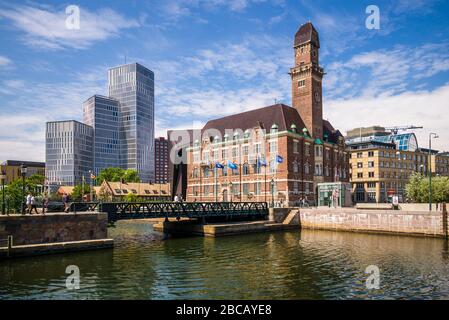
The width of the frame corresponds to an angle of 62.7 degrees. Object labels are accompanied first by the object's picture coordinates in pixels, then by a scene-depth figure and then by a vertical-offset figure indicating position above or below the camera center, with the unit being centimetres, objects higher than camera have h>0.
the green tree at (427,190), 5728 -204
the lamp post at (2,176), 3019 +46
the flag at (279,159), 6391 +339
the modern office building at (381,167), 10050 +287
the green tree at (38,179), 11851 +73
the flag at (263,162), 6799 +310
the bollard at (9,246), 2777 -486
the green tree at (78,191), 10969 -311
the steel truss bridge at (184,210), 3775 -390
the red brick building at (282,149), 7031 +613
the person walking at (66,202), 3659 -221
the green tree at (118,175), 12812 +187
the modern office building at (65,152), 18600 +1486
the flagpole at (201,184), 8512 -117
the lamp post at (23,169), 3094 +104
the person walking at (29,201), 3241 -178
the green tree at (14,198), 5164 -242
